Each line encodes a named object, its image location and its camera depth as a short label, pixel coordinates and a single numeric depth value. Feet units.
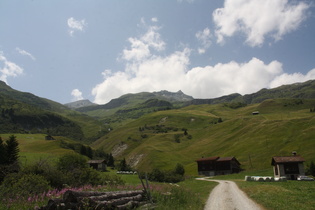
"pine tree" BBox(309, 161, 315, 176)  235.77
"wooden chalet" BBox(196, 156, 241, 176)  362.33
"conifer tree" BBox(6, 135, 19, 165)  200.29
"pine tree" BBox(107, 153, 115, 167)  481.87
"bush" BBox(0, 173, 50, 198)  55.23
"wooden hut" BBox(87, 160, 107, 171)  368.68
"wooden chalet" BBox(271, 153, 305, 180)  250.16
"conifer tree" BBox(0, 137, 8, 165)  191.34
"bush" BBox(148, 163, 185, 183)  244.22
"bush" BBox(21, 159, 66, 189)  93.35
